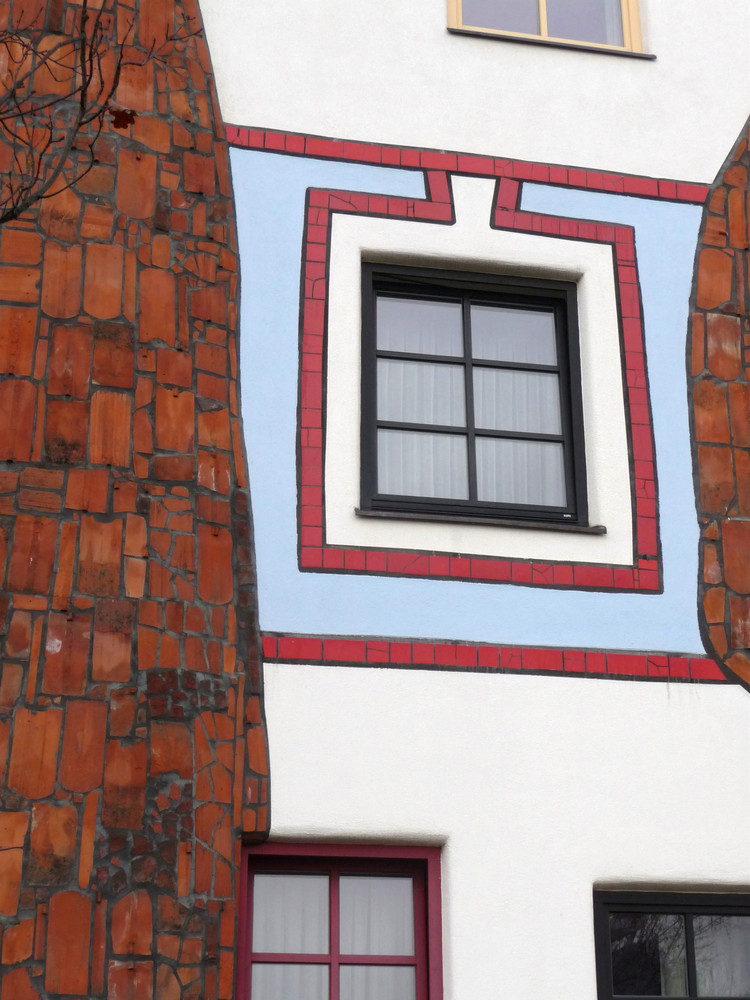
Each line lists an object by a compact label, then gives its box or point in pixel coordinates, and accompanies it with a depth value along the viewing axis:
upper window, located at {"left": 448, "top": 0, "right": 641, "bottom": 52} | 8.70
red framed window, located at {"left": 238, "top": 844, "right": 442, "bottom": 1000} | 6.67
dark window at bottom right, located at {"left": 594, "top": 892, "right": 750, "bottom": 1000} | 6.88
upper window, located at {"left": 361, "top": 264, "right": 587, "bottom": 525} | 7.66
